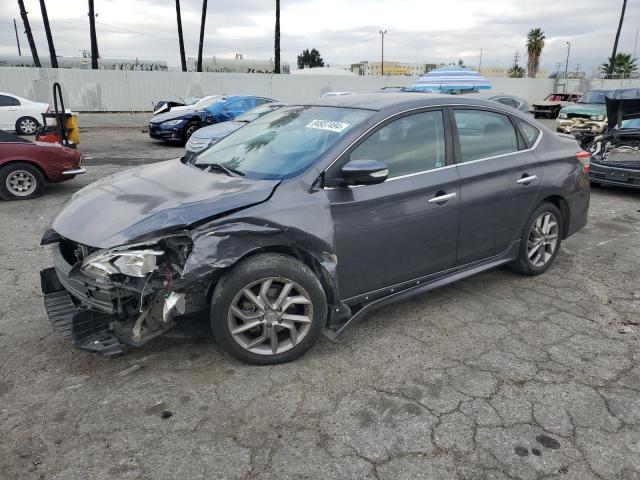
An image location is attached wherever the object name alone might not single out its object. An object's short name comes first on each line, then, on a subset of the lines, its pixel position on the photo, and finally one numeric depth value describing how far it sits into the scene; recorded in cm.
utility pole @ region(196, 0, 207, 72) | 3531
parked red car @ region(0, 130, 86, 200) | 728
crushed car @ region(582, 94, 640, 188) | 778
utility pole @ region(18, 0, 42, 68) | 2879
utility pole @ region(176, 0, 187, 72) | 3506
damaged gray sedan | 280
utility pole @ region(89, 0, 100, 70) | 2938
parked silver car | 1002
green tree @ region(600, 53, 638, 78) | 5348
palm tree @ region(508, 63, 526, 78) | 7184
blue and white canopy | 1144
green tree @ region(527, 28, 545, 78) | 5709
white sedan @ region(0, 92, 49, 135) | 1580
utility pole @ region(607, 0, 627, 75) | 3831
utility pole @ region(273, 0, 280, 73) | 3303
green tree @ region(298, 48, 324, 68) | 9656
